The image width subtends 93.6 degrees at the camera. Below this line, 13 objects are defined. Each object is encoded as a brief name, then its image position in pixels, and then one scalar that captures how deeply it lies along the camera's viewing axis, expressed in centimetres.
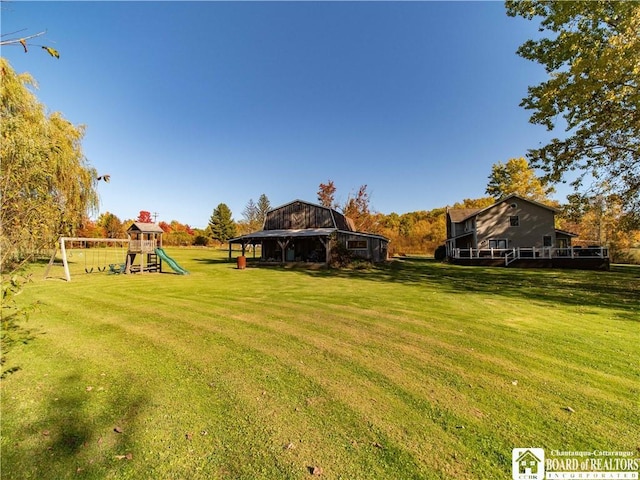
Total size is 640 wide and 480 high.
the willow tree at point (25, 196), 357
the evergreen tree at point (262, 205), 6003
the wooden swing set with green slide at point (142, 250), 1888
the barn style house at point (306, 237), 2461
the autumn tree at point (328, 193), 4628
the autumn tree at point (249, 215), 5909
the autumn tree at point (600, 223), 1543
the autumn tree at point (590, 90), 1061
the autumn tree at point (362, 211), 4331
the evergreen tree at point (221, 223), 6550
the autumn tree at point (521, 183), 3850
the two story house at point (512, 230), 2622
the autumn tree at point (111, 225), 5720
